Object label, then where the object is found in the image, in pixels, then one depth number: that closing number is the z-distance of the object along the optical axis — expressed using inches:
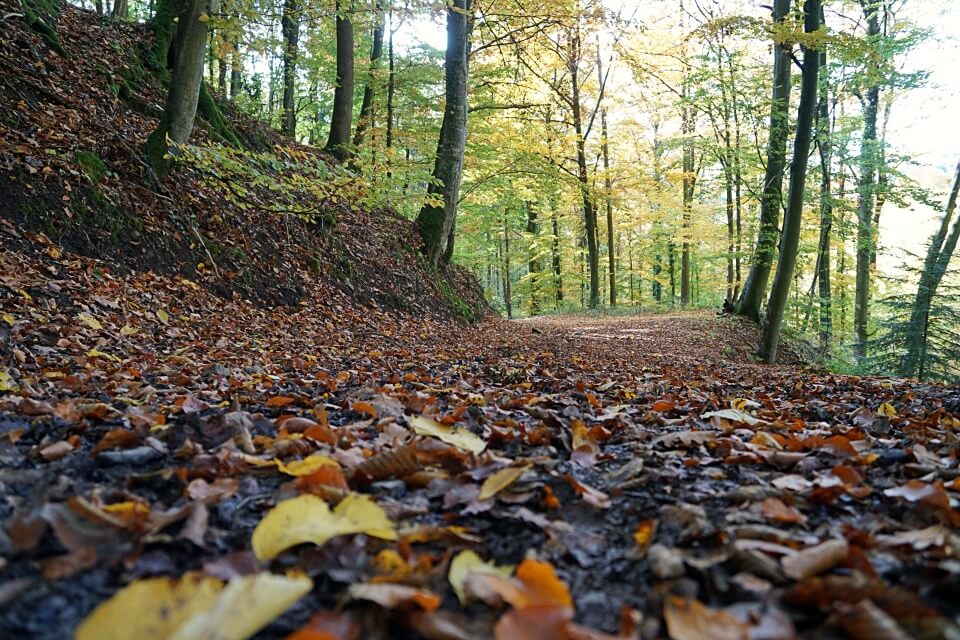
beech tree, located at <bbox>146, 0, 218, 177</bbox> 179.7
